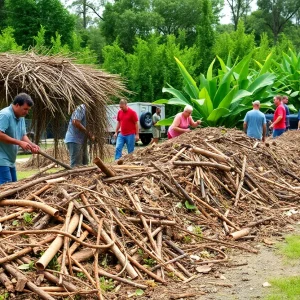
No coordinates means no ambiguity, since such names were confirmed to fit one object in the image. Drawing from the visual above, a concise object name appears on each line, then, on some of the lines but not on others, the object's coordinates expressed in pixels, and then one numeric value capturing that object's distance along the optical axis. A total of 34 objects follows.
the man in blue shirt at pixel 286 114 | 15.31
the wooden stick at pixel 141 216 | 5.06
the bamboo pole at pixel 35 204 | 4.88
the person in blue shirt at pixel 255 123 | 11.66
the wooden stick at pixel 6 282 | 3.97
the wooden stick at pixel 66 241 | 4.26
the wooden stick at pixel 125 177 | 5.95
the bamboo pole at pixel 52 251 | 4.15
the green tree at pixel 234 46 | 32.50
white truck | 26.14
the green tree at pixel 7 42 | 24.95
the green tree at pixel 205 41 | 32.41
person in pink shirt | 10.16
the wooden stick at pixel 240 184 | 7.08
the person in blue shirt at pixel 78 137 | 7.42
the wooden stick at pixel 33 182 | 5.37
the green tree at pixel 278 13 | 56.25
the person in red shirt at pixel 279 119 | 13.68
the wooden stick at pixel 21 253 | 4.20
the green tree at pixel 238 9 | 55.27
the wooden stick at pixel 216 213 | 6.29
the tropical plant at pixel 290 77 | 18.06
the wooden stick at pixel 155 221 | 5.34
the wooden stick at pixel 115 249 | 4.56
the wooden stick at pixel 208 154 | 7.53
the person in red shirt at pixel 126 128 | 11.44
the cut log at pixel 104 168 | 5.79
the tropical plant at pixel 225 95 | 13.24
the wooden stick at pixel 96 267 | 4.05
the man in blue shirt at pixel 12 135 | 6.08
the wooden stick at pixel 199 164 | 7.08
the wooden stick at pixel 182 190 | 6.36
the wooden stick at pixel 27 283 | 3.91
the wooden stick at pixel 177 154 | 7.27
